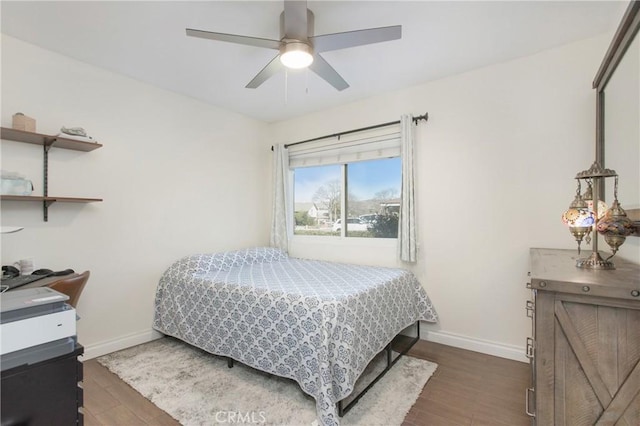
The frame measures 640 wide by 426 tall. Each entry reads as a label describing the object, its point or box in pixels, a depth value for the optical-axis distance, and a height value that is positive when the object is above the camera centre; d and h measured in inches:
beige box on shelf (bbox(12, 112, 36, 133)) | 84.8 +25.5
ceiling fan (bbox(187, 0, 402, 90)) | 67.9 +40.9
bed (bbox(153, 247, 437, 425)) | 71.2 -30.0
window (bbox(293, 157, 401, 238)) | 134.6 +6.0
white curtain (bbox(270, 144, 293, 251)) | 158.1 +3.7
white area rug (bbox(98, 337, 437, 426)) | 72.1 -49.7
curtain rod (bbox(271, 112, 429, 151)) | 118.2 +36.5
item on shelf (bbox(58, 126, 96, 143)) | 90.5 +24.1
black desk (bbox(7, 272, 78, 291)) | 73.4 -18.0
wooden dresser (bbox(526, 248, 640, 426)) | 40.9 -20.1
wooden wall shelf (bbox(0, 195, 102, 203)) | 81.1 +3.7
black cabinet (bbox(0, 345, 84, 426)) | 35.7 -23.0
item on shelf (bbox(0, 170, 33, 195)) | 80.0 +7.5
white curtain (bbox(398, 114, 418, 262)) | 117.6 +3.0
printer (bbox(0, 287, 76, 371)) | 36.6 -15.1
